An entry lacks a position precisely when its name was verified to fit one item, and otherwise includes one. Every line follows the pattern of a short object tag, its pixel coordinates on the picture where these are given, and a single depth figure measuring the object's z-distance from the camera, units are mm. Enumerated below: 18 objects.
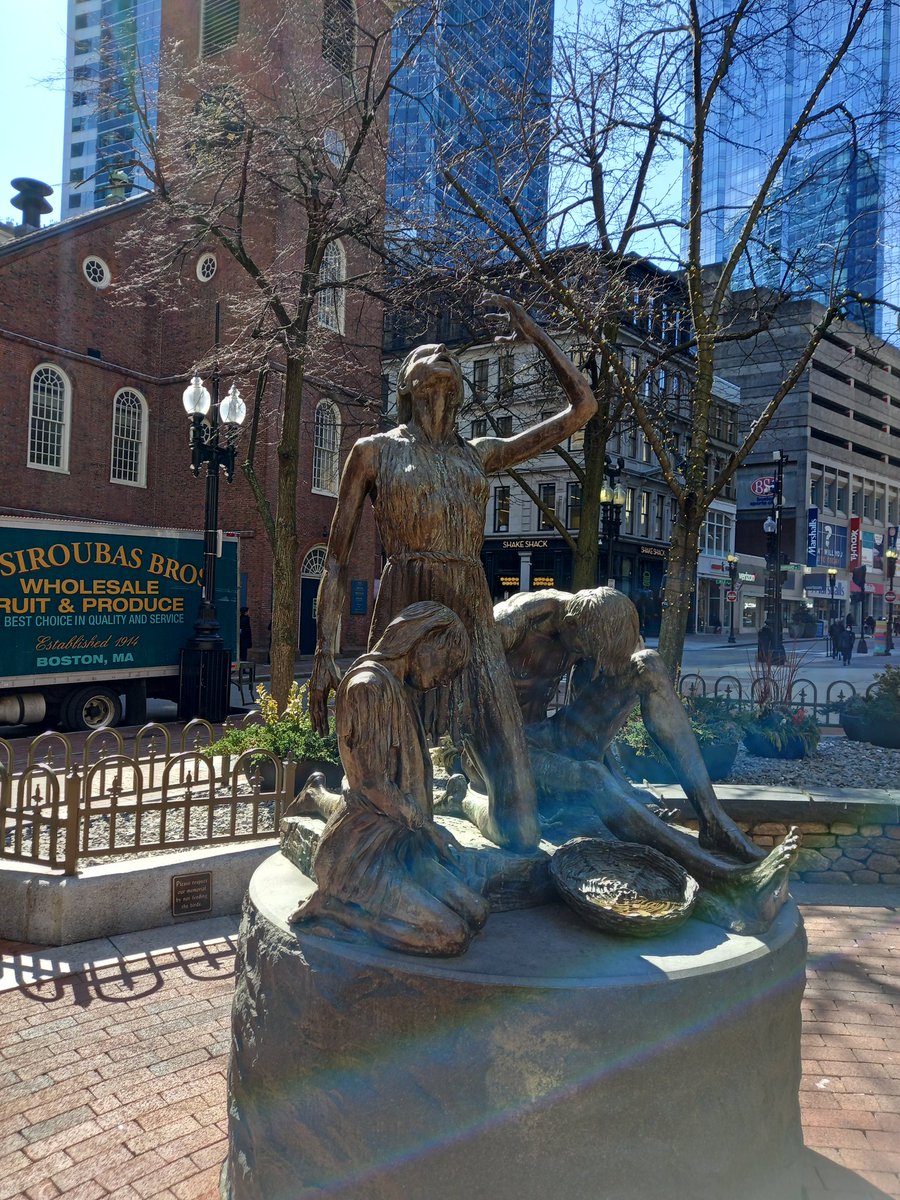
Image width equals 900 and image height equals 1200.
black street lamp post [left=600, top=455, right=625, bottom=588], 21656
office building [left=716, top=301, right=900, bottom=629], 58812
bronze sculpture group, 2848
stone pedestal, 2504
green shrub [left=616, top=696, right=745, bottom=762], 8141
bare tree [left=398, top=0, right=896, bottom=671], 9945
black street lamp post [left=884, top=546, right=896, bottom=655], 38162
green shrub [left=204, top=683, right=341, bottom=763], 7398
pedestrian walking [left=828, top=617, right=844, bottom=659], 30222
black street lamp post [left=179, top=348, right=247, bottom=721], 14172
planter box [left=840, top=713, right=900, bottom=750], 10195
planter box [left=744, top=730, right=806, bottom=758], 9336
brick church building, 23672
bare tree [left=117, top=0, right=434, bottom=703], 11398
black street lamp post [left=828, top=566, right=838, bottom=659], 61038
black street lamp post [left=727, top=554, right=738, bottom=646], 43500
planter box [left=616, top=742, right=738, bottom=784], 7875
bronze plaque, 5707
